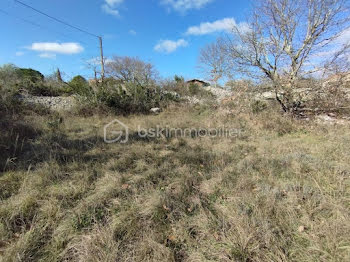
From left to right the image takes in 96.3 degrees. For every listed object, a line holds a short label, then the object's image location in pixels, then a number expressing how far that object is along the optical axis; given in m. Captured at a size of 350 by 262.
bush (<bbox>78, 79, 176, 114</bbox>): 6.93
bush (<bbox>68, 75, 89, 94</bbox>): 6.98
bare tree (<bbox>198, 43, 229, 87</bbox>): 6.37
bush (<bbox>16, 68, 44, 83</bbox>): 8.72
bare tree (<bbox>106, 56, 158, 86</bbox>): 17.83
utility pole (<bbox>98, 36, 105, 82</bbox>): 14.54
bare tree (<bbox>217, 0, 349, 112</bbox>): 5.13
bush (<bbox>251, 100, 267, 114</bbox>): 6.05
